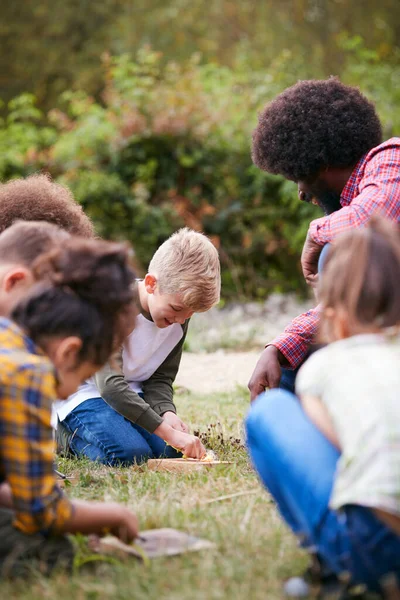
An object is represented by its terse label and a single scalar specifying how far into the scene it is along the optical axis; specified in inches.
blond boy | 144.3
